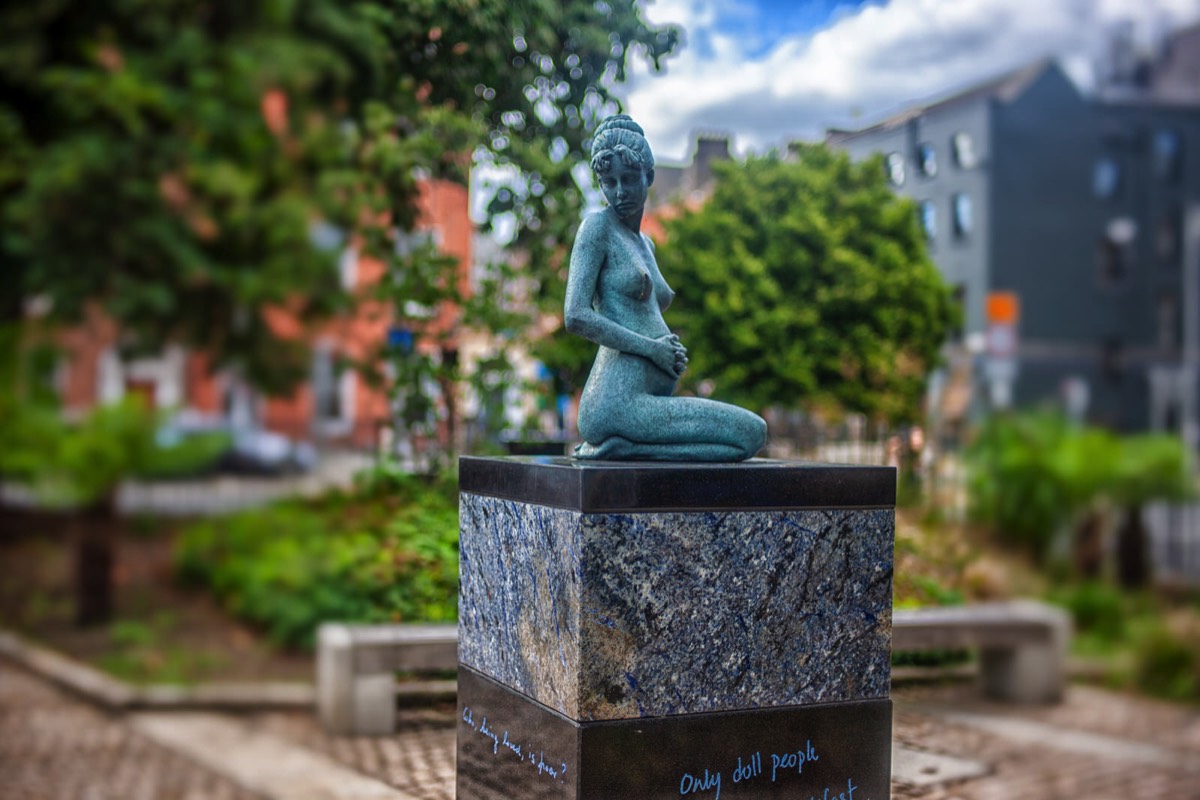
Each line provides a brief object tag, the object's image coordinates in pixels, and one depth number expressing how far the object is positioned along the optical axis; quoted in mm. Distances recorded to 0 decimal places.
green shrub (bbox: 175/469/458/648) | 4535
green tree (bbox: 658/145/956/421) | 6211
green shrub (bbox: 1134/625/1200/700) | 6754
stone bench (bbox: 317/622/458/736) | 4230
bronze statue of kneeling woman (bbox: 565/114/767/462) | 2857
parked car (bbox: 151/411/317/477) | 6637
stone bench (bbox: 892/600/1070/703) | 5836
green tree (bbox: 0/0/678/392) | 6016
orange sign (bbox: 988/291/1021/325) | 7258
